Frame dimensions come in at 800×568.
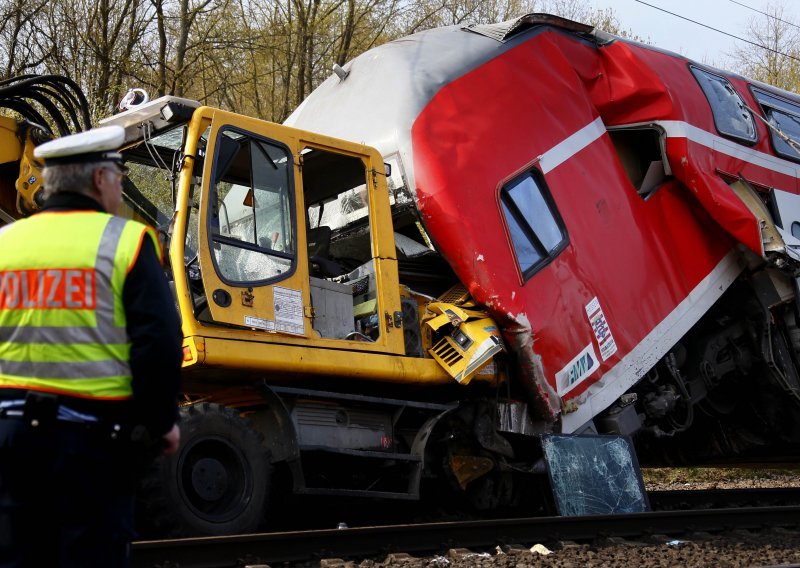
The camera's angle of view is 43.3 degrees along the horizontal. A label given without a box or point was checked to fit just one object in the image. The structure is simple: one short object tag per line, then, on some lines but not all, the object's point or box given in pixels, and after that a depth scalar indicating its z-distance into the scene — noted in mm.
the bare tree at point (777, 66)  29500
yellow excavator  5723
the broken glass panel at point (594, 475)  7117
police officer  2689
